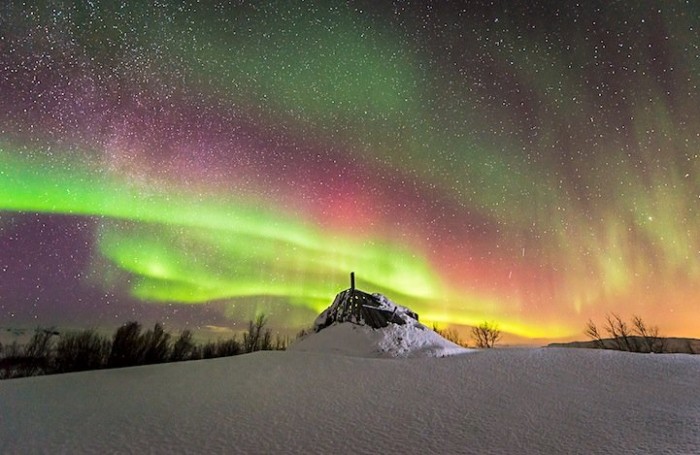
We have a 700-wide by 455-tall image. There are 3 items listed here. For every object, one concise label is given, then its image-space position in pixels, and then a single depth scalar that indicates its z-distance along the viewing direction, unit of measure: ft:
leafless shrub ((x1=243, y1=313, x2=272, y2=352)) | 57.00
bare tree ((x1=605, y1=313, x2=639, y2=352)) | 65.30
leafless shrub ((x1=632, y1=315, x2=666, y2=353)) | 62.48
